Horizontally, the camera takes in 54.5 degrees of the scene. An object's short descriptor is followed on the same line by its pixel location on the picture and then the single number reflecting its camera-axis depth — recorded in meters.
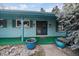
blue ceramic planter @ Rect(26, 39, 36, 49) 2.24
